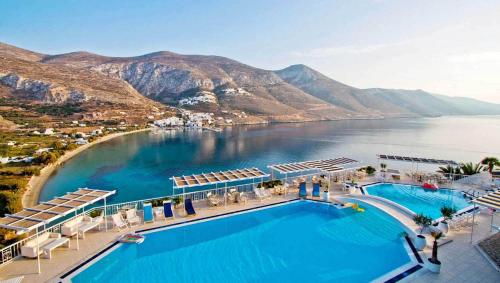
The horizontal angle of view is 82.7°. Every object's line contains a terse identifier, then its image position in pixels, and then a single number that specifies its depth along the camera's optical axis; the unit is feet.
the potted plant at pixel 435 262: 24.31
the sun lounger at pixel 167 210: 37.86
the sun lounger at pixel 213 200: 42.17
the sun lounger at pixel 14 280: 22.17
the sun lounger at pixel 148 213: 36.35
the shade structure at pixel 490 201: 26.94
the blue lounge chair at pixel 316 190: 47.21
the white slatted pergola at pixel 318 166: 51.47
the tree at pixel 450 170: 59.10
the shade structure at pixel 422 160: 58.75
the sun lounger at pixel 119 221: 33.76
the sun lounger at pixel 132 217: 35.37
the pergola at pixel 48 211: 25.18
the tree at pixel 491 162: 57.62
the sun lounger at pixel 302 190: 47.24
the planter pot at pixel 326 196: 46.24
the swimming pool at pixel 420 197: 43.92
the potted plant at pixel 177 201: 41.19
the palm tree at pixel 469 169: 59.47
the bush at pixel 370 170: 60.85
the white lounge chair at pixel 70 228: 31.07
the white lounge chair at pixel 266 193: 46.21
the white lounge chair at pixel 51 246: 27.12
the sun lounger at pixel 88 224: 31.75
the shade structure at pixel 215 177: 42.52
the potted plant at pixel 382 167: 61.26
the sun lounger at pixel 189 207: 38.62
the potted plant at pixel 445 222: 31.45
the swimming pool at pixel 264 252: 26.03
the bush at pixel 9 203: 52.85
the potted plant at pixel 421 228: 28.81
